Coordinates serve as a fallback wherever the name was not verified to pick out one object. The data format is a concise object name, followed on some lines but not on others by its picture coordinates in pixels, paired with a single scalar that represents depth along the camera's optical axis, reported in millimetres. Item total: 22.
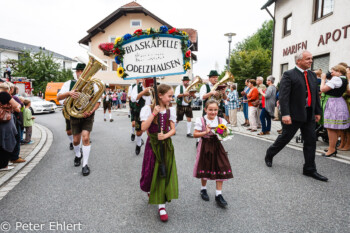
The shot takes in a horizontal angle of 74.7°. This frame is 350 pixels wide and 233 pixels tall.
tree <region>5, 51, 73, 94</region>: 30594
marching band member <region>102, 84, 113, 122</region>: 12053
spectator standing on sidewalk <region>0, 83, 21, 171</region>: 4125
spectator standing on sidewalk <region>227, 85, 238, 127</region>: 10305
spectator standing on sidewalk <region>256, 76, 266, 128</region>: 9038
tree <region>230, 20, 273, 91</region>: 29109
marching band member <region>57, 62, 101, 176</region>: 4320
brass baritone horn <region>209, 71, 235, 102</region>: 5582
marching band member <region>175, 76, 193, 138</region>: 7648
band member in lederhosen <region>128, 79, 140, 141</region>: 6250
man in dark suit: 4047
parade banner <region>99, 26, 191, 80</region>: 2889
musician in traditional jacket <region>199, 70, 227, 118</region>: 5742
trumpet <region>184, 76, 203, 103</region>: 6643
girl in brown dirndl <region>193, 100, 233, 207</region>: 3092
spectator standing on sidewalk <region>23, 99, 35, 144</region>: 6895
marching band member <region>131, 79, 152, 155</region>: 5746
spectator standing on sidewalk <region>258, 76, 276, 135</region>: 7712
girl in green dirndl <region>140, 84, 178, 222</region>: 2803
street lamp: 13856
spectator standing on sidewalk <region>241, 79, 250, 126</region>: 9999
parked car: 16844
